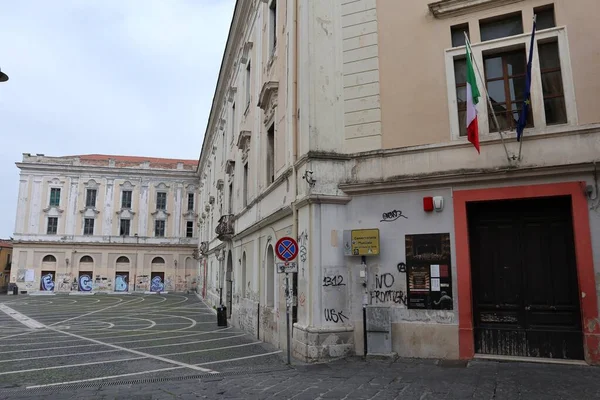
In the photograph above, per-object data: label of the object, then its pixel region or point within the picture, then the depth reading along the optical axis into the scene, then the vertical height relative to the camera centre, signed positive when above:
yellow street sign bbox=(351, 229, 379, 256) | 9.91 +0.65
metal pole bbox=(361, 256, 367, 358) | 9.68 -1.20
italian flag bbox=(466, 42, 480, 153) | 8.83 +3.29
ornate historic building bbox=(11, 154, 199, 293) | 50.28 +5.42
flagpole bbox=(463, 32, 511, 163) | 9.04 +3.28
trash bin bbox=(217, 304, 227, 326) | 19.33 -1.93
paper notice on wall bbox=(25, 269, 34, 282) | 49.19 -0.28
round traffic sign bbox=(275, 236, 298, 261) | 9.67 +0.49
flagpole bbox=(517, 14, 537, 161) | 8.40 +3.33
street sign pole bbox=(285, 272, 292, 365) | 9.69 -0.66
